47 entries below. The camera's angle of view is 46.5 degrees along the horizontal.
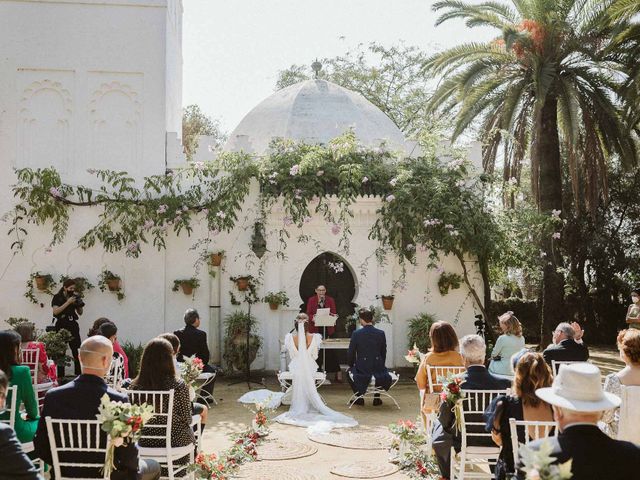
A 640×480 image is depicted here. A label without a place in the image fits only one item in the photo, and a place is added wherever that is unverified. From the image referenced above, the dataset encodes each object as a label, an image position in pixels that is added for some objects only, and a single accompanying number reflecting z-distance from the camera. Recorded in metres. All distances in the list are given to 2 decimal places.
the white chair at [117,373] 8.52
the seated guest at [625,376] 5.72
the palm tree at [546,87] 15.79
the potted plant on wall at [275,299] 14.98
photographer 13.32
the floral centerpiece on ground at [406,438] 8.04
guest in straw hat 3.38
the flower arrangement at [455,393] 6.18
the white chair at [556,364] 8.49
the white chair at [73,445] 5.04
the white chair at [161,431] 6.04
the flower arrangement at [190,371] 7.55
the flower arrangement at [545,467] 3.00
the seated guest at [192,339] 10.96
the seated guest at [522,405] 5.09
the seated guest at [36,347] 8.33
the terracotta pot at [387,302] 15.21
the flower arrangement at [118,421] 4.73
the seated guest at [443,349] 8.00
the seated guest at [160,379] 6.19
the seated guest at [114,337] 9.58
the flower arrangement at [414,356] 8.67
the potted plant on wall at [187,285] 15.05
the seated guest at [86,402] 5.18
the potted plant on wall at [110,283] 14.94
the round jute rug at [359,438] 8.98
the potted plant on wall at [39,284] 14.80
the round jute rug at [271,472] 7.52
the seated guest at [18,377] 6.10
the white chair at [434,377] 7.54
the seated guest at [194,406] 7.48
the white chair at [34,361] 8.23
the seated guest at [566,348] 8.60
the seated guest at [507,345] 8.95
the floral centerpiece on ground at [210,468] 6.85
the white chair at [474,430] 6.22
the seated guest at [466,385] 6.39
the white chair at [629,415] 5.36
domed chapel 15.18
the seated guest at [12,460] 3.31
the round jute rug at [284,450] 8.41
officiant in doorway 14.13
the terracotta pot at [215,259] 15.03
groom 11.46
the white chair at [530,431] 4.58
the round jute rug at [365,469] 7.63
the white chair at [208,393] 10.60
